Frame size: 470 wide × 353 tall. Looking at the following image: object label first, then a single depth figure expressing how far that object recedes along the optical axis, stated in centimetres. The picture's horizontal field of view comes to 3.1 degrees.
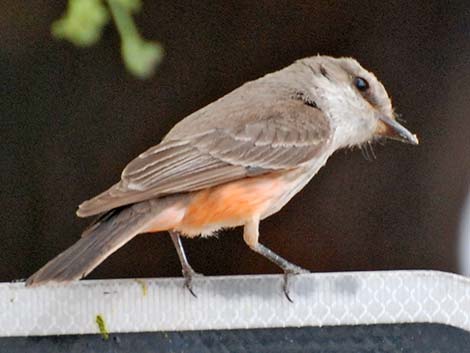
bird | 257
